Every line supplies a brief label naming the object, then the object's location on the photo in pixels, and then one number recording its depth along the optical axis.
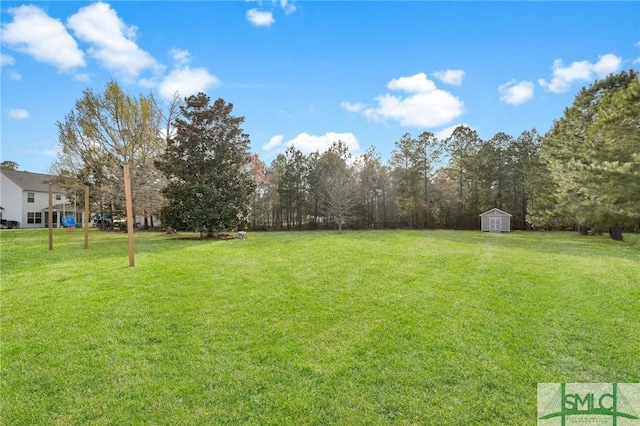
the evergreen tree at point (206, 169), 16.41
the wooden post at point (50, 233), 11.38
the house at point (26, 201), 30.48
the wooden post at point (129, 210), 8.27
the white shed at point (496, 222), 26.59
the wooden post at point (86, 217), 11.82
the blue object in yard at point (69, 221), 24.20
